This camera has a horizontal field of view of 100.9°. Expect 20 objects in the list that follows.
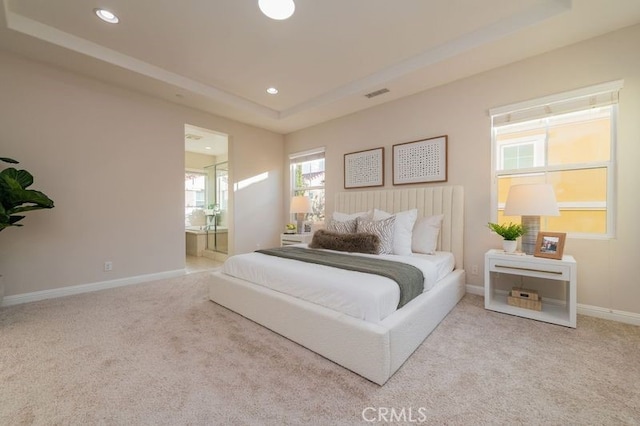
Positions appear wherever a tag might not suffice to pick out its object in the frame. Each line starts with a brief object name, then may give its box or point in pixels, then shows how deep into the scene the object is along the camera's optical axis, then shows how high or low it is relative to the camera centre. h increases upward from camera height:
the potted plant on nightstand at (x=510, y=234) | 2.67 -0.24
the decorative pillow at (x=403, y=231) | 2.95 -0.24
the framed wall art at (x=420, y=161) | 3.44 +0.67
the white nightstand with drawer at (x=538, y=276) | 2.29 -0.60
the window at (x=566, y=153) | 2.52 +0.61
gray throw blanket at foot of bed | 1.97 -0.47
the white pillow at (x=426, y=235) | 3.10 -0.29
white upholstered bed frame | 1.60 -0.79
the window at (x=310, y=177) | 5.05 +0.66
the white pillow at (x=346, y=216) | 3.48 -0.08
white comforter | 1.72 -0.56
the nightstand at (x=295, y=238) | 4.50 -0.49
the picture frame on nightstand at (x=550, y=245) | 2.43 -0.32
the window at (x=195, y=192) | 6.99 +0.48
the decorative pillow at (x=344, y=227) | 3.25 -0.21
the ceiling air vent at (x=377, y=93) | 3.55 +1.61
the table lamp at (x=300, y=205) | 4.79 +0.09
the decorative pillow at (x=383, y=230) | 2.93 -0.23
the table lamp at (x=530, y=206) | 2.46 +0.04
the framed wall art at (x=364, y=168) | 4.07 +0.67
